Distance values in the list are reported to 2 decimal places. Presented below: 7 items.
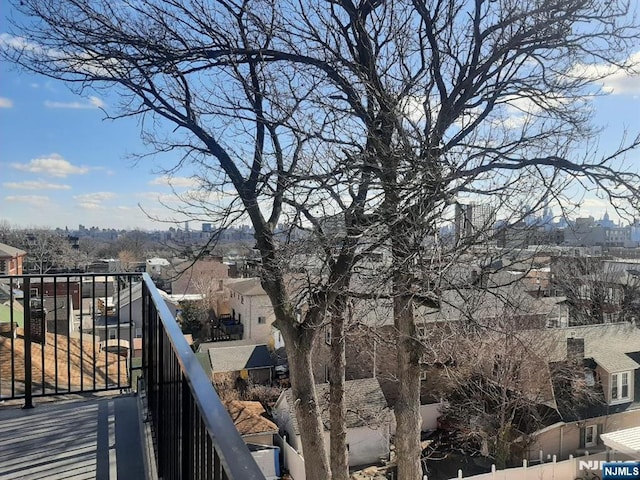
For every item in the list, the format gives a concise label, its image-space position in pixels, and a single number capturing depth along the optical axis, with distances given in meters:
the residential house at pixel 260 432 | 11.05
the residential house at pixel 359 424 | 11.69
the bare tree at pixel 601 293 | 16.16
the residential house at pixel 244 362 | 15.27
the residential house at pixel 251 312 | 18.05
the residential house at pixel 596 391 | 12.27
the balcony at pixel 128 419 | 0.81
